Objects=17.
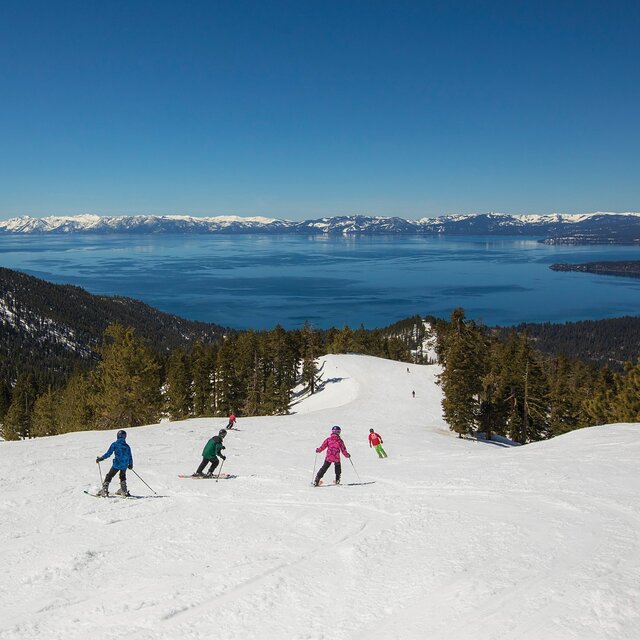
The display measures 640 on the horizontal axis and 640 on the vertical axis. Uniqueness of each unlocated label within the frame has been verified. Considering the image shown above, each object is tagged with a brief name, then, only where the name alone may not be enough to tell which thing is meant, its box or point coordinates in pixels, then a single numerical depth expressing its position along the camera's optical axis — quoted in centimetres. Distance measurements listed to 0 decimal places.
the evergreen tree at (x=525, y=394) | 4662
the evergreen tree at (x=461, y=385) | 4147
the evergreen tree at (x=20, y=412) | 7006
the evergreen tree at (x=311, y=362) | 7081
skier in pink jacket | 1435
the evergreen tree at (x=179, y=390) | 5653
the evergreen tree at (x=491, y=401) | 4500
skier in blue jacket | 1268
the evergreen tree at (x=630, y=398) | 3319
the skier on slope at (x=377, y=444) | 2170
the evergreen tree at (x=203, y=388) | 5819
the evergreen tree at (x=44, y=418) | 6244
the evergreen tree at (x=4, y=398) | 8881
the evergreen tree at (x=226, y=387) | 5541
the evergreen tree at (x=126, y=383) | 3688
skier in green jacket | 1491
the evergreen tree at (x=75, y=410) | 5222
